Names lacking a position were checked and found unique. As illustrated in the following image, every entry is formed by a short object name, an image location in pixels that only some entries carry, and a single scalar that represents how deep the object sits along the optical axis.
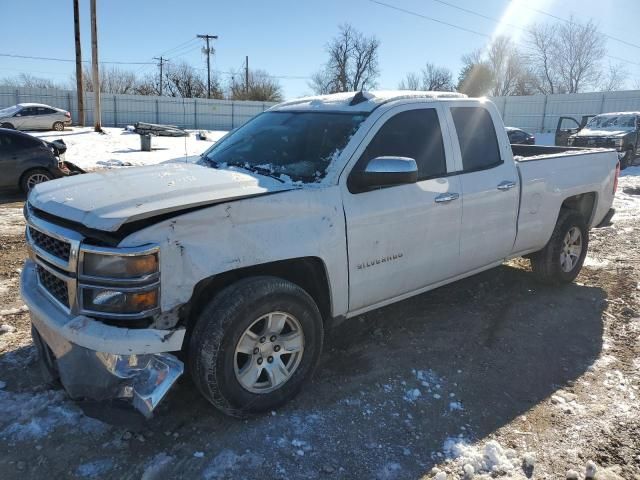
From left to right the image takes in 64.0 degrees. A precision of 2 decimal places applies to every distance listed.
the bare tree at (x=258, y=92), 55.59
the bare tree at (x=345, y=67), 63.59
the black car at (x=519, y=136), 21.77
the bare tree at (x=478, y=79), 59.00
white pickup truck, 2.61
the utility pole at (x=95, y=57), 24.70
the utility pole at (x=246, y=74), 64.47
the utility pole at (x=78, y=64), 25.95
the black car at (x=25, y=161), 9.83
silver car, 26.59
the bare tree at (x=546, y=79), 54.78
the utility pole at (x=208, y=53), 61.84
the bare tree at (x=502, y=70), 60.16
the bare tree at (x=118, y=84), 67.69
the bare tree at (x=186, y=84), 65.88
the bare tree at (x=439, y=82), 62.44
